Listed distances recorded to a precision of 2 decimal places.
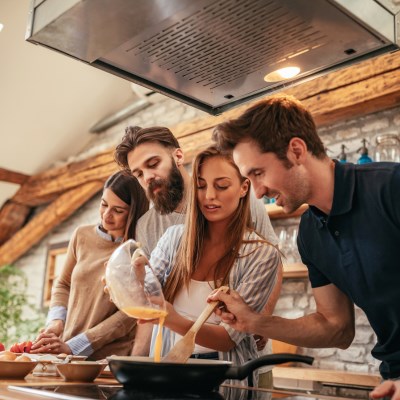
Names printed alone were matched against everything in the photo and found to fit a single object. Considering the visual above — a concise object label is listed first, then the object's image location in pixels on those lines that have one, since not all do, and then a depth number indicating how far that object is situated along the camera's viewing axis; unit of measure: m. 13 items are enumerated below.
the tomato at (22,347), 1.95
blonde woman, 1.78
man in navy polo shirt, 1.54
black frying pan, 1.19
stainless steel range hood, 1.29
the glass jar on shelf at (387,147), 3.64
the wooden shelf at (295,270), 3.88
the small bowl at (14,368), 1.53
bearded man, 2.36
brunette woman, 2.26
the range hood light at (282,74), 1.56
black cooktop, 1.15
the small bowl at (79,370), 1.50
